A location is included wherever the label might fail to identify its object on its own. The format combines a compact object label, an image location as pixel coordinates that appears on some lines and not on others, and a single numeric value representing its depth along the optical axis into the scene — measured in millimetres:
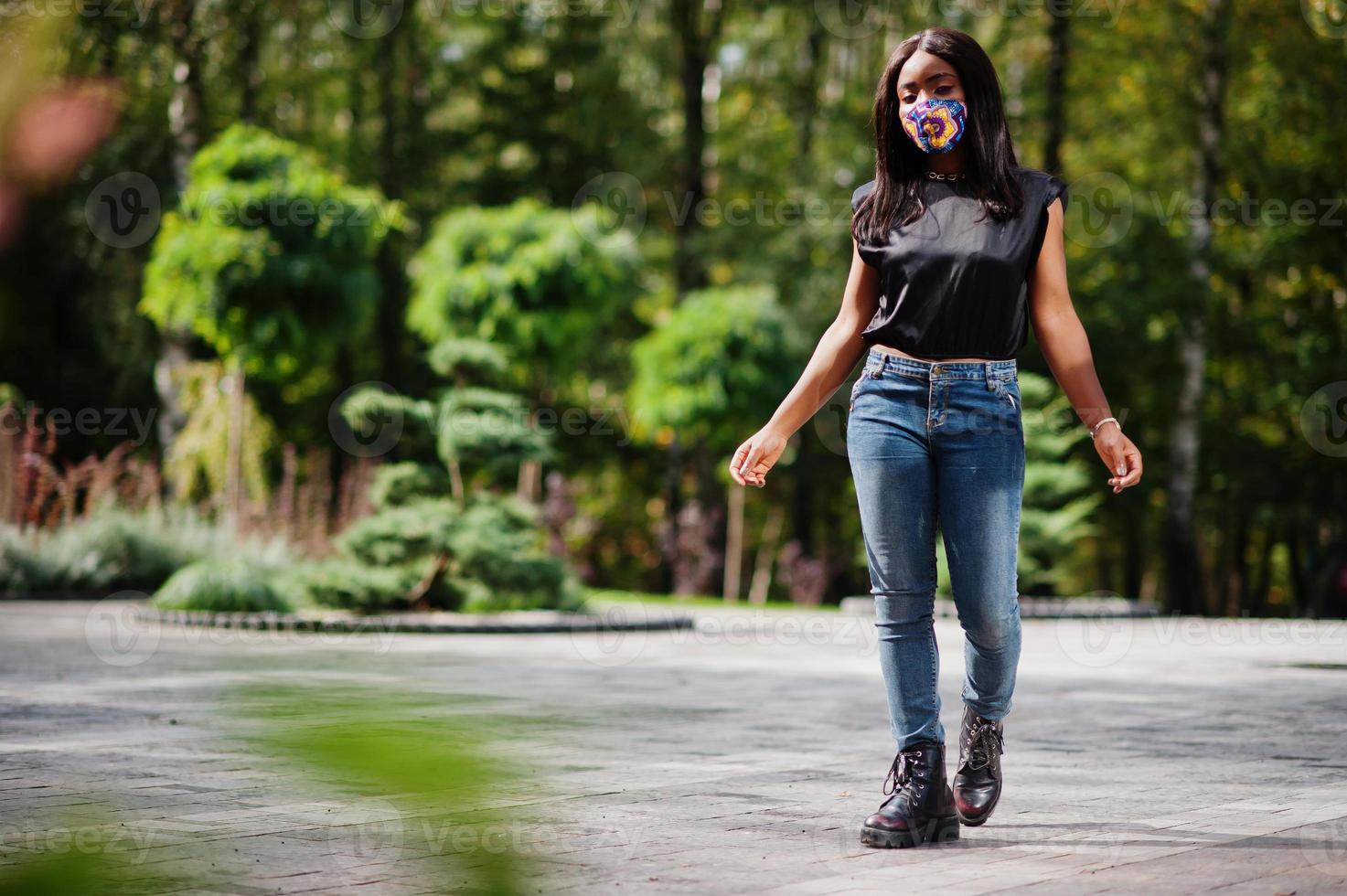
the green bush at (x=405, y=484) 15102
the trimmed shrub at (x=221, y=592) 14477
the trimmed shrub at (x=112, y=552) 17312
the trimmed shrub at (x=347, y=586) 14875
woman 4512
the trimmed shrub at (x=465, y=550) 14844
